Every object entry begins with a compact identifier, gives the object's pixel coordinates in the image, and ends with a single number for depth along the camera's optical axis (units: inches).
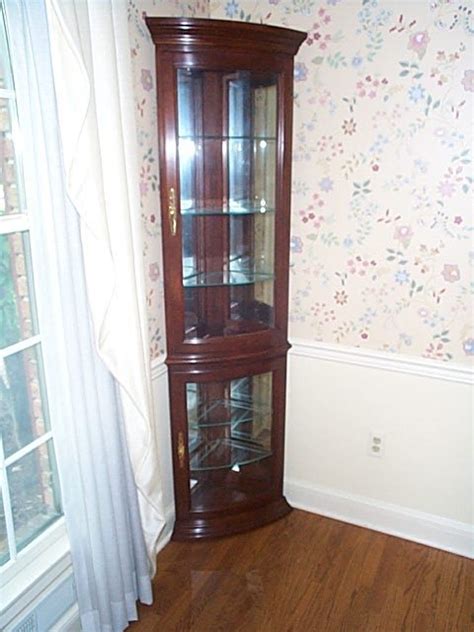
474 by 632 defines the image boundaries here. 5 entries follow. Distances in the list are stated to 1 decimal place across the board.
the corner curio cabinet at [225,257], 73.9
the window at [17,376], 57.4
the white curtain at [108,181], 53.3
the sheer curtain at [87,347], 53.7
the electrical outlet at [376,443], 89.0
